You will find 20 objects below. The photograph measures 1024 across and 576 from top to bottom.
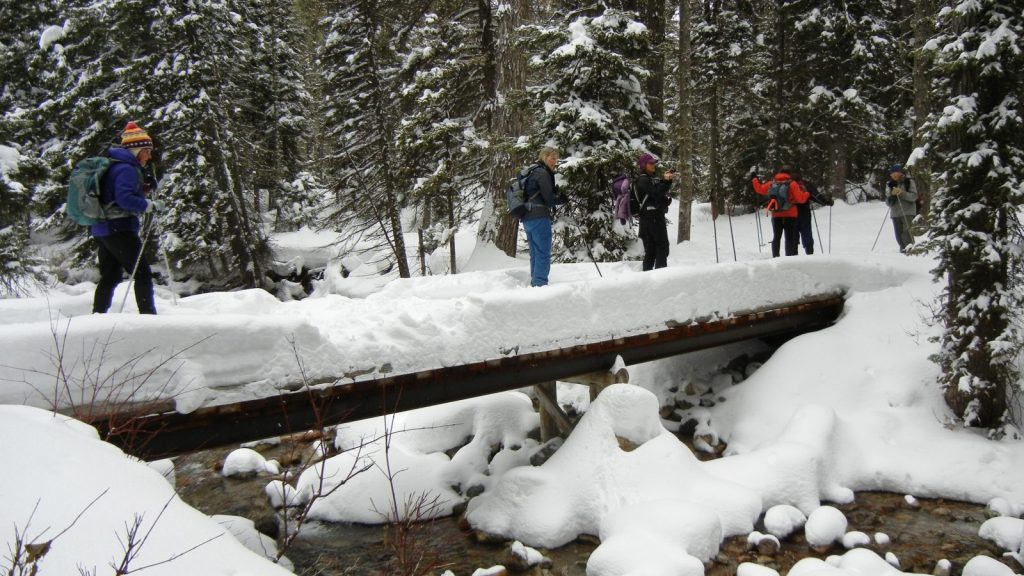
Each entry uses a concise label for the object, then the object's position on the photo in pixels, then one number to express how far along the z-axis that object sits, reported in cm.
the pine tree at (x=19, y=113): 1093
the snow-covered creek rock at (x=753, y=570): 521
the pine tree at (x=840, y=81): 1839
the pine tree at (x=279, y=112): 2061
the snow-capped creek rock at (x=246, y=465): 808
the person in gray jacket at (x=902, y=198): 1145
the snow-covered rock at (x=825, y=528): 575
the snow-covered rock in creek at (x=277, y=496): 714
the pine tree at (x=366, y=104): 1429
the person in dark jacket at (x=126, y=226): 538
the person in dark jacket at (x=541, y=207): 748
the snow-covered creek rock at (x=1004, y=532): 542
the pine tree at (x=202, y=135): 1487
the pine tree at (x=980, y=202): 620
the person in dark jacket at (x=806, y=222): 1042
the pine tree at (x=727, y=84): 1948
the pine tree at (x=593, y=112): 1117
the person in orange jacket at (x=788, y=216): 1006
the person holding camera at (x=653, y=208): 850
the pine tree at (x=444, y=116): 1333
